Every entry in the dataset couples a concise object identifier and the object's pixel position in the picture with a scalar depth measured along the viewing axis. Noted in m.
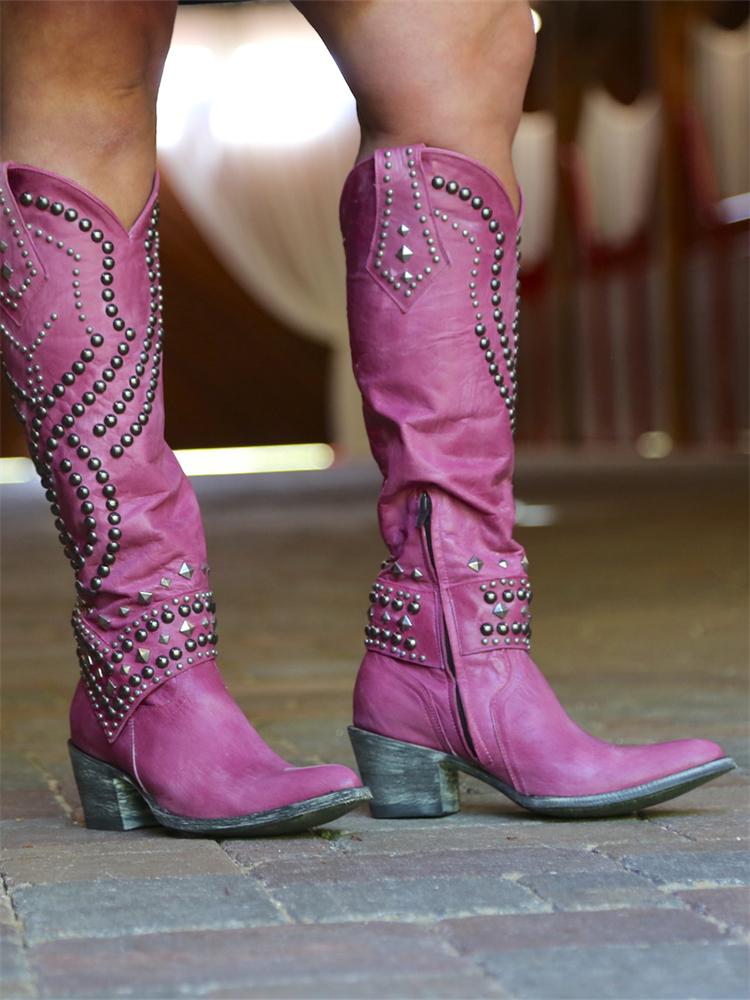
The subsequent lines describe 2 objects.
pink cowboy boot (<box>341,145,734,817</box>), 2.32
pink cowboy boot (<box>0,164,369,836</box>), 2.27
